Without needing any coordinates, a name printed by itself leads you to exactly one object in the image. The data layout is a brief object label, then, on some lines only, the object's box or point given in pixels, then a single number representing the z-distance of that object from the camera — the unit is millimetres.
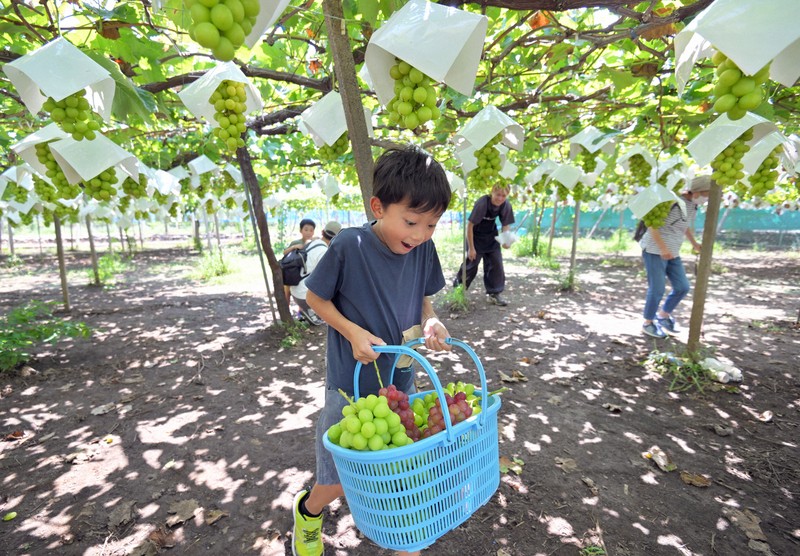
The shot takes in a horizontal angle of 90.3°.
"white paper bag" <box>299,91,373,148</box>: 2385
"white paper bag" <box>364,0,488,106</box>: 1141
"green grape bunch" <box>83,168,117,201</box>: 2525
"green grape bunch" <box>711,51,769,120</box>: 1179
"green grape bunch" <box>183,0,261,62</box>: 752
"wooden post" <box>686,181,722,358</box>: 3588
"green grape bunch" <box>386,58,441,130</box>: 1270
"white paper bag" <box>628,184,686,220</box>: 4027
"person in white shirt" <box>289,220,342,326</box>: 5492
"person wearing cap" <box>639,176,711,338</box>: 4523
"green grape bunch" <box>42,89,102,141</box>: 1674
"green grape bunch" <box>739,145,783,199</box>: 2857
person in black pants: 6430
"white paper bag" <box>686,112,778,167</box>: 2223
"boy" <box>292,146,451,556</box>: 1470
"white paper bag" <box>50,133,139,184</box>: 2242
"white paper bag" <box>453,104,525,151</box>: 2727
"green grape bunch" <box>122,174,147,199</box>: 3812
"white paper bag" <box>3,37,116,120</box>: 1390
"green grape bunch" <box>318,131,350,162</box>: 2932
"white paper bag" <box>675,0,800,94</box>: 958
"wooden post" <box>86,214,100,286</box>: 9831
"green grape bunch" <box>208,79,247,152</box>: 1973
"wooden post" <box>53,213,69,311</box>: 6898
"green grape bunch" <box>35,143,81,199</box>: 2475
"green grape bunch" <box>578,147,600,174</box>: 4709
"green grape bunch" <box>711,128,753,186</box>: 2285
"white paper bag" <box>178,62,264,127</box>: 2027
